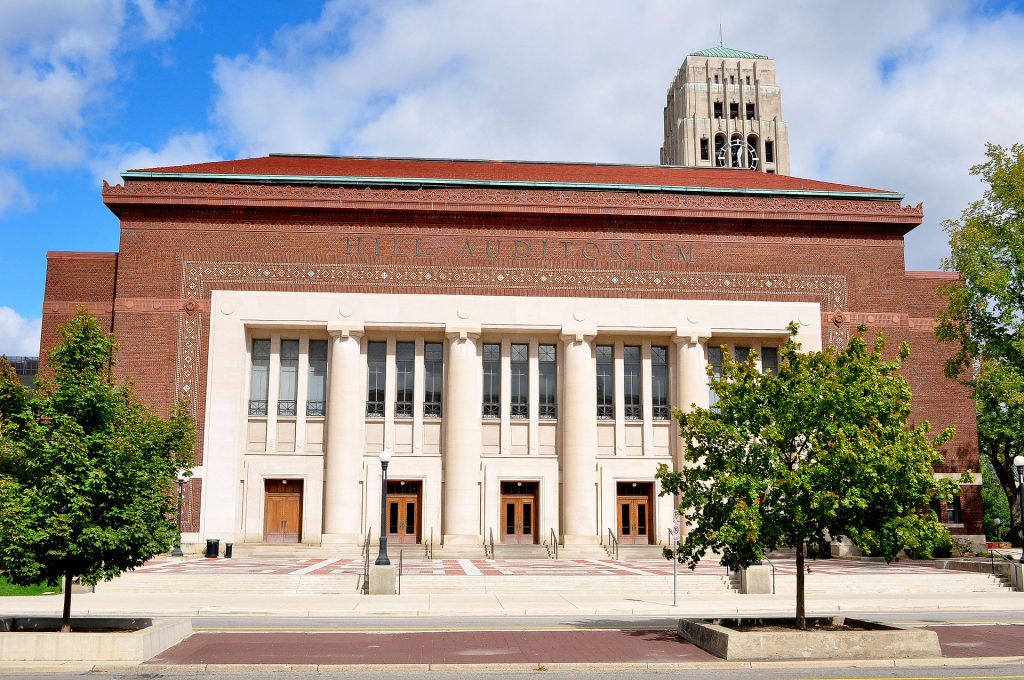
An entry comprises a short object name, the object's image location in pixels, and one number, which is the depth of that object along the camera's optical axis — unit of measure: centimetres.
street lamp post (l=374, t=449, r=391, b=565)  2850
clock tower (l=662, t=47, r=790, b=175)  9281
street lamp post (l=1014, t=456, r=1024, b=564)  3009
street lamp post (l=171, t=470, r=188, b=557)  3919
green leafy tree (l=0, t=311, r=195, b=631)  1570
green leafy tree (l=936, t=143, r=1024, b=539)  3603
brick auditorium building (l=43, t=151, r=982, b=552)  4241
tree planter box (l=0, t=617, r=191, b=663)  1486
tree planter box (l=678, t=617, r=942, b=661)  1530
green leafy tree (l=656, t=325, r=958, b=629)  1664
